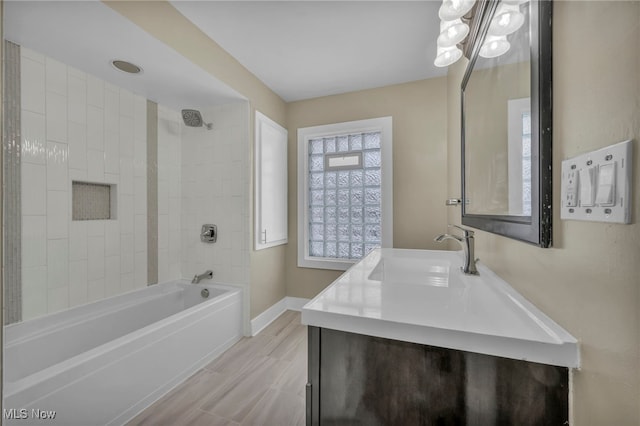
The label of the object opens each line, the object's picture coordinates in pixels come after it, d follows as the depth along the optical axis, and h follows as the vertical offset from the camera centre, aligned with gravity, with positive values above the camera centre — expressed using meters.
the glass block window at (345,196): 2.63 +0.17
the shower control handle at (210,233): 2.42 -0.21
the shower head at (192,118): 2.22 +0.84
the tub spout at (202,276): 2.40 -0.63
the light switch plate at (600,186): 0.39 +0.05
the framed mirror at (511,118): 0.62 +0.30
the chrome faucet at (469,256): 1.13 -0.20
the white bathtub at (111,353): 1.10 -0.84
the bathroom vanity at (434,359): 0.55 -0.37
